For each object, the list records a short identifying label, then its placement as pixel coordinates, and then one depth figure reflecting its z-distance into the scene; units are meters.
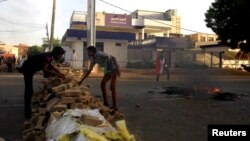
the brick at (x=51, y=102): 4.55
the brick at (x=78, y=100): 4.80
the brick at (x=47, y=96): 5.57
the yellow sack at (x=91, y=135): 2.83
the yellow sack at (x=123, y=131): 3.05
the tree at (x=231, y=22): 17.13
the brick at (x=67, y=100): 4.71
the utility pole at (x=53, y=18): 24.40
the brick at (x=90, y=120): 3.35
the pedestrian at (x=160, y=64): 13.47
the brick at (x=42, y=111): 4.42
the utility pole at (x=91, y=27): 16.10
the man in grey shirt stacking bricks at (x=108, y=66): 5.82
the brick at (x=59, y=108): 4.27
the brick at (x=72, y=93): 4.80
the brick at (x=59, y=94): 4.89
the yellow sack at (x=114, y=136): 3.03
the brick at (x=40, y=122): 3.94
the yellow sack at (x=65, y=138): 2.94
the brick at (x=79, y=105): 4.67
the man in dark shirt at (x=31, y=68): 5.11
